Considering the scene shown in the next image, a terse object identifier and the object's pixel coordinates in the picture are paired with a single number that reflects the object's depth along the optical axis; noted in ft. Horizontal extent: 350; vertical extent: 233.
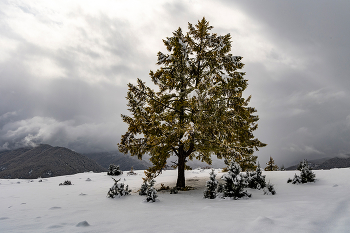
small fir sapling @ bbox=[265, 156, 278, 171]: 97.60
